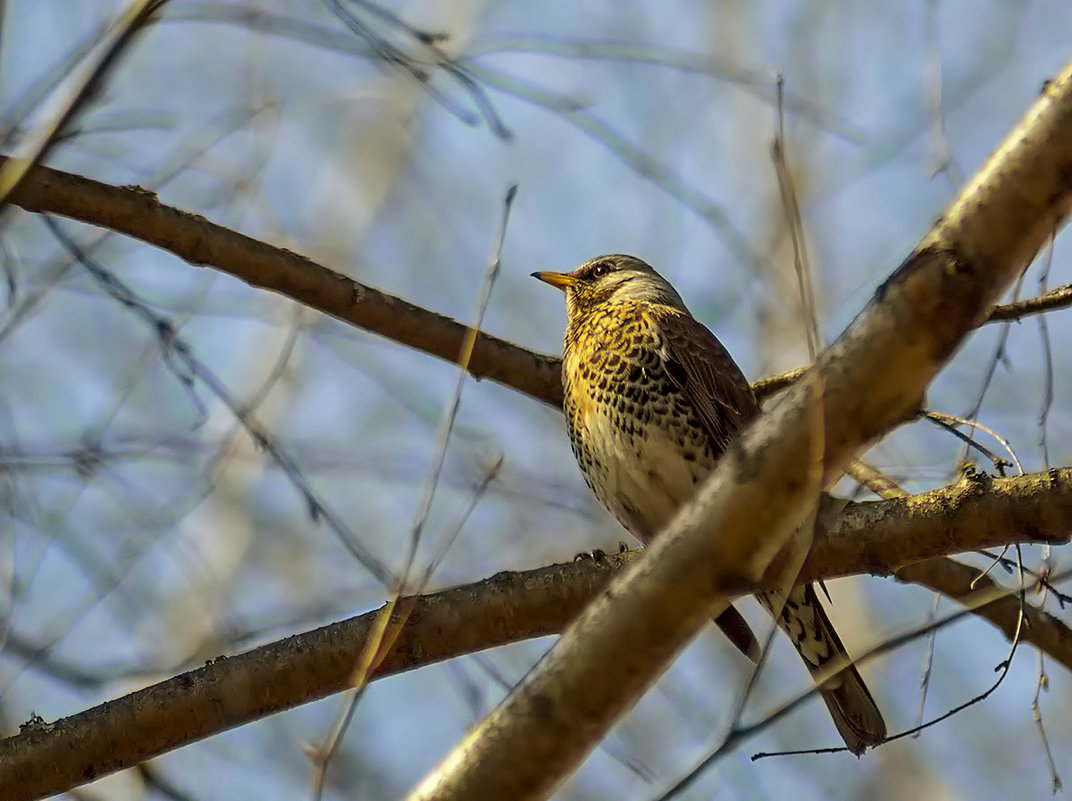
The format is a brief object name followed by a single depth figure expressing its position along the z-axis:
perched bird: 9.90
